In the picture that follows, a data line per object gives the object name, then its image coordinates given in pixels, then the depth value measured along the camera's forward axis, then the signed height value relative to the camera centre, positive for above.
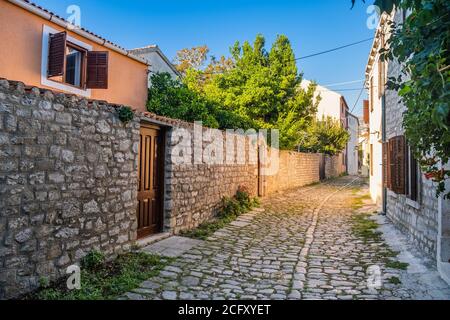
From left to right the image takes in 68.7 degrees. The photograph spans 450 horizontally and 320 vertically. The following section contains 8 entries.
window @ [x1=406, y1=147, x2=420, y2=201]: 6.18 -0.10
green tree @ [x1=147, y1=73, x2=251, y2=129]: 10.34 +2.18
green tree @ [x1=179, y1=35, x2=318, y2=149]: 16.69 +4.28
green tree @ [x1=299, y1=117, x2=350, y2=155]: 23.93 +2.62
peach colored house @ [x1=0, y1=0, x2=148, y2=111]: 7.64 +3.10
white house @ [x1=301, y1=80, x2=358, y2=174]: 31.92 +6.60
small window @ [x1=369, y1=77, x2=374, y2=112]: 12.81 +3.04
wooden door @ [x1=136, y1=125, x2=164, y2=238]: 6.38 -0.22
